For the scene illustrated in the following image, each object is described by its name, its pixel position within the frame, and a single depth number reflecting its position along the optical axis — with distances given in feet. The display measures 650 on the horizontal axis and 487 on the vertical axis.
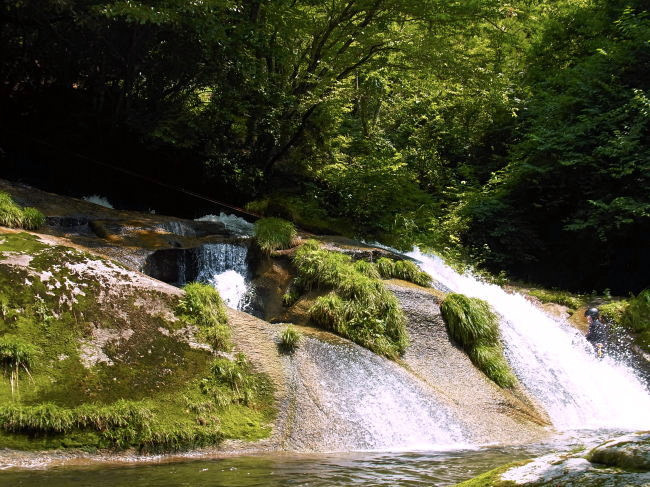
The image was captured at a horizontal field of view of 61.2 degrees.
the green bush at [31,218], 30.94
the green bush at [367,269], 33.68
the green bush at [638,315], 38.55
